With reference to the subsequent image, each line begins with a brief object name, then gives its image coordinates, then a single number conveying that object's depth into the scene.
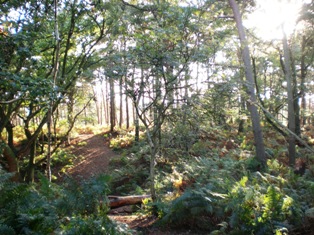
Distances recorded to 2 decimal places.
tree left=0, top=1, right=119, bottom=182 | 4.79
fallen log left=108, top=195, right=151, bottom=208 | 8.00
